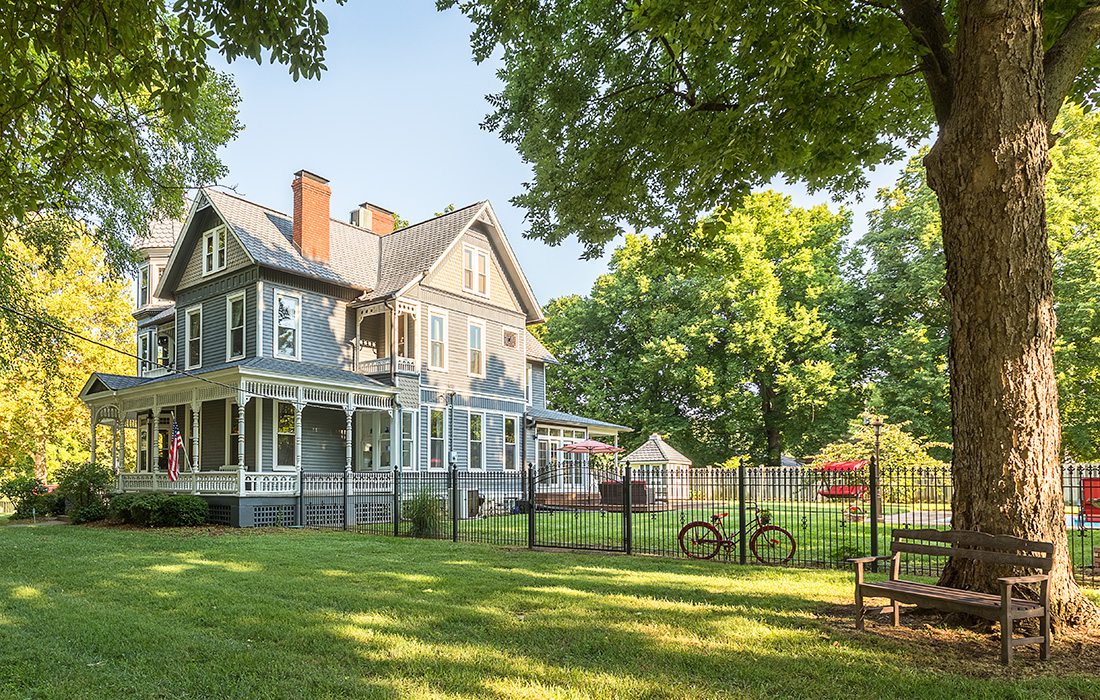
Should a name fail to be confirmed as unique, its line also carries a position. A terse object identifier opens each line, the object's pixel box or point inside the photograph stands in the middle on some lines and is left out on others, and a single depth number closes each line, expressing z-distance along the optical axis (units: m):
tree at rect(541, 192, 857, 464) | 36.12
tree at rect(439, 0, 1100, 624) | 6.84
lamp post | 10.80
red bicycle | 12.09
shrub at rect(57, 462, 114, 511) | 21.78
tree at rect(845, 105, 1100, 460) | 26.92
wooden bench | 5.97
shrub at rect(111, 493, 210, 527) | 19.06
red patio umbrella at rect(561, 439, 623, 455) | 29.19
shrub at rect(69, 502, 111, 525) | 20.78
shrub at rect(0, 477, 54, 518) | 23.36
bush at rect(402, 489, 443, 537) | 16.48
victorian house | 21.67
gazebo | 30.72
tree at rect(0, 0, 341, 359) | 6.39
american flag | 19.98
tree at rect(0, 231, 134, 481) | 30.77
